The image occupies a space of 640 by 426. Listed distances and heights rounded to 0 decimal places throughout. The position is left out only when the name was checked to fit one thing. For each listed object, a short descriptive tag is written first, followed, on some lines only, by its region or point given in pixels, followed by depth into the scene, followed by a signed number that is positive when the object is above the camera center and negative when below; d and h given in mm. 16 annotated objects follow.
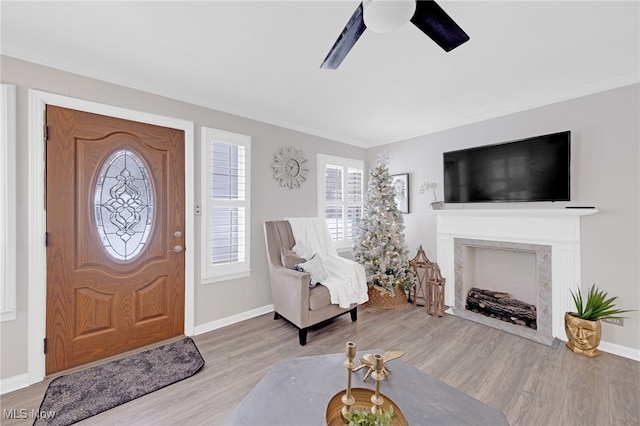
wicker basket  3572 -1212
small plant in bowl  865 -707
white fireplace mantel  2607 -242
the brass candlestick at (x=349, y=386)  1040 -709
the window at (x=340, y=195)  4078 +273
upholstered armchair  2576 -849
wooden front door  2131 -217
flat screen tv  2627 +455
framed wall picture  4090 +309
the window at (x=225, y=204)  2889 +88
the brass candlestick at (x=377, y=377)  1020 -660
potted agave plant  2342 -1024
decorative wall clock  3498 +617
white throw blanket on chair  2830 -643
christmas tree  3627 -425
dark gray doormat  1721 -1313
